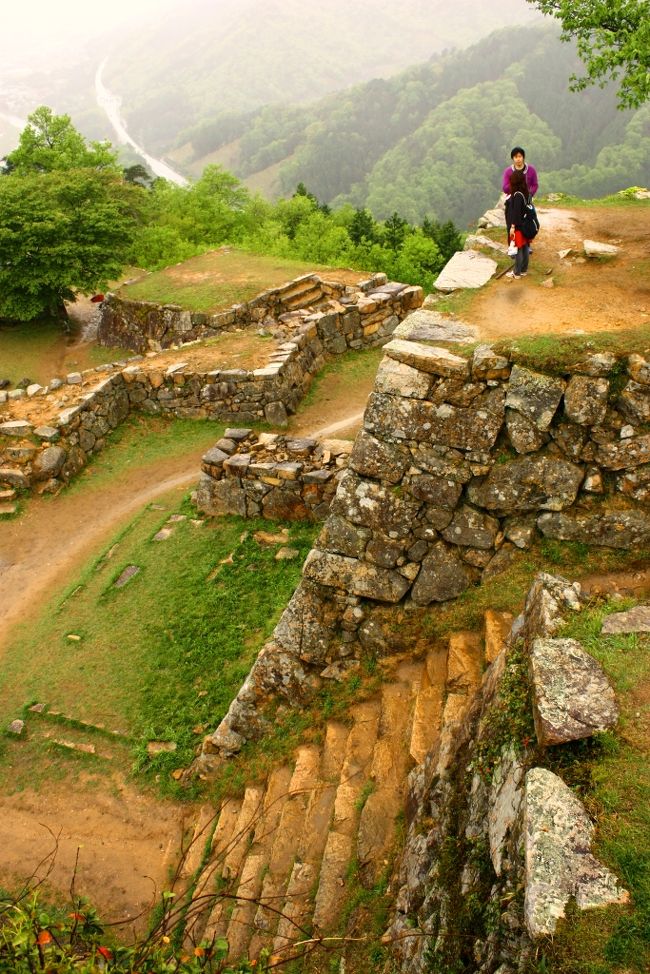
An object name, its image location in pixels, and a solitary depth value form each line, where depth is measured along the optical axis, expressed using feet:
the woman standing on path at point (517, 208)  32.89
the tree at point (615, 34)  33.47
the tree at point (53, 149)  105.29
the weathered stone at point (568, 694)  16.14
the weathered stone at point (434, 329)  29.07
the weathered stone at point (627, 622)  19.65
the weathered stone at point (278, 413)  59.57
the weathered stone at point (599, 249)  34.99
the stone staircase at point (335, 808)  23.03
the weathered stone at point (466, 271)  34.04
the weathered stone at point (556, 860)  13.04
